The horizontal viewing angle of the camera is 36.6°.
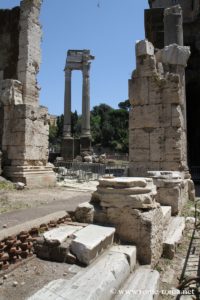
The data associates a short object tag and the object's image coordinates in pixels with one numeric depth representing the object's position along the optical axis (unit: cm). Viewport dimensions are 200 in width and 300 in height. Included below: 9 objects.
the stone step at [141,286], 271
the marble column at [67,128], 2664
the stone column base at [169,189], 636
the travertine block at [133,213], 374
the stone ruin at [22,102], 1017
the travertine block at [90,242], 297
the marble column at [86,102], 2899
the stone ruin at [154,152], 397
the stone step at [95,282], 227
